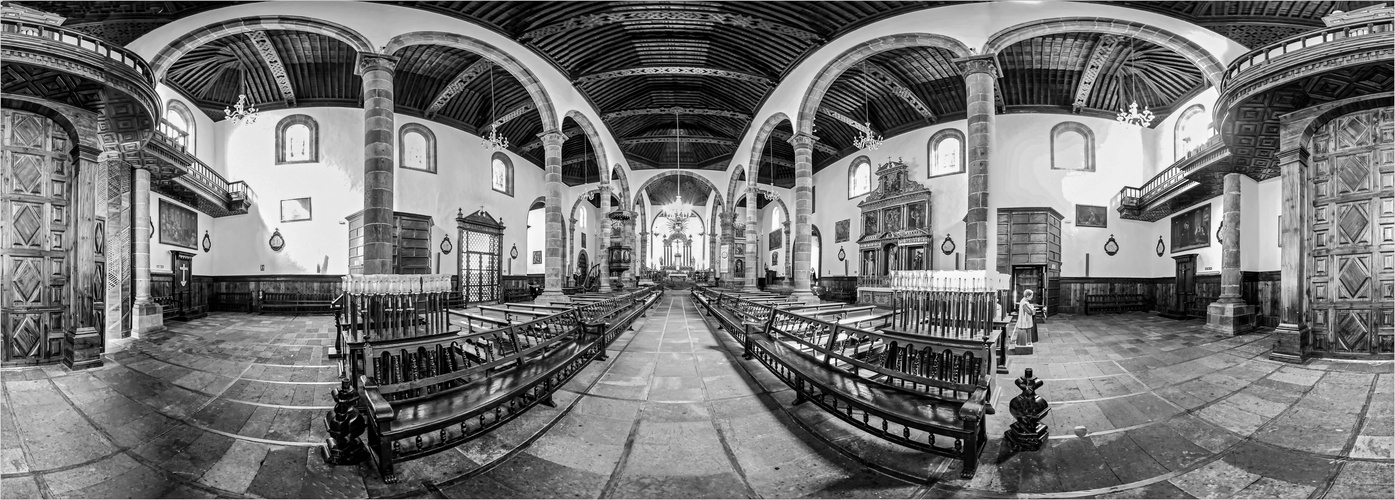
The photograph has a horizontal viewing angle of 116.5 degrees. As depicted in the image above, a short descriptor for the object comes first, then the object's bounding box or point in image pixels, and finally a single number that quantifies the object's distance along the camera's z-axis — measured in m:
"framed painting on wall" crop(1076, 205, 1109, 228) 13.22
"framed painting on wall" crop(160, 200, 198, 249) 9.77
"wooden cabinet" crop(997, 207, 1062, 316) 13.02
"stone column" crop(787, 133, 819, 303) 12.15
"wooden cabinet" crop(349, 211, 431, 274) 13.67
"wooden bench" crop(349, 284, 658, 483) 2.60
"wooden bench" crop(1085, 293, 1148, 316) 12.95
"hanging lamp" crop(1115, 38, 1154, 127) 9.21
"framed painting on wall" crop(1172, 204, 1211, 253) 11.28
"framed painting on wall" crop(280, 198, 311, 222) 11.24
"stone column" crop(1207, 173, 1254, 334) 8.74
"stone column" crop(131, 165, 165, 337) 8.09
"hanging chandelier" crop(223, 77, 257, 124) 8.33
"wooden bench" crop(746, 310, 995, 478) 2.58
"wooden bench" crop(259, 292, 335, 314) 11.40
